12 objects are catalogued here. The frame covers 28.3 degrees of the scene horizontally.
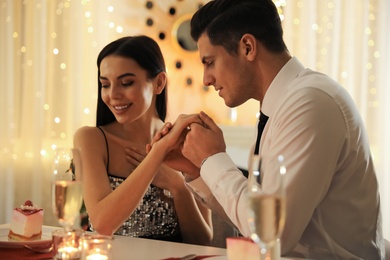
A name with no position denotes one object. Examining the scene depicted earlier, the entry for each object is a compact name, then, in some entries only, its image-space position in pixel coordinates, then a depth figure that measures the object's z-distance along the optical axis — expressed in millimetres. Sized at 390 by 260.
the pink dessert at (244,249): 1183
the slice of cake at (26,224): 1493
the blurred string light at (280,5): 3082
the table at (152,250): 1386
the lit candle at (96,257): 1244
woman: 1935
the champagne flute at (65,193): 1215
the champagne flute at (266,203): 1054
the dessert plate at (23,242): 1413
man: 1446
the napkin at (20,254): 1365
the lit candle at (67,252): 1241
